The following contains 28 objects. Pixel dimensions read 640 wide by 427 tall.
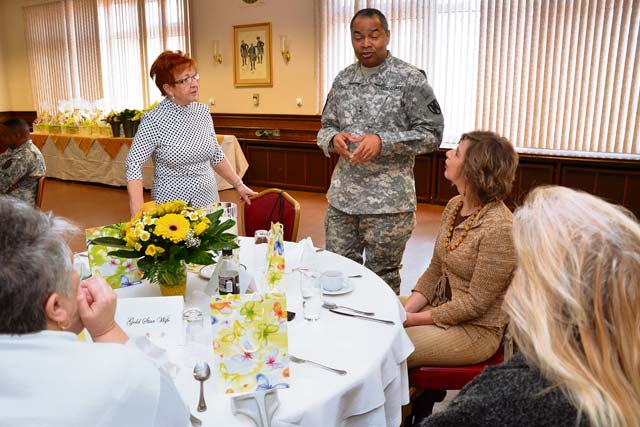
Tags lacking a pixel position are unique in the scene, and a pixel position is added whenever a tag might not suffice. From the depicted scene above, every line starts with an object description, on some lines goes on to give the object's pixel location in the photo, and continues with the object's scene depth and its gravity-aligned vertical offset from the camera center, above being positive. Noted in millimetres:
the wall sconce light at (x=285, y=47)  7688 +763
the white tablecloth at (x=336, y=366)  1196 -678
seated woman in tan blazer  1865 -593
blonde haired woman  787 -350
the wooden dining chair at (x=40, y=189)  4133 -706
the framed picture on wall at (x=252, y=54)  7887 +682
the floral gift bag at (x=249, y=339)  1197 -547
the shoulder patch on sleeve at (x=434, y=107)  2785 -37
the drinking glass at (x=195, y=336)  1396 -639
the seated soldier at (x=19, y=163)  3972 -488
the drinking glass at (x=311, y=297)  1598 -612
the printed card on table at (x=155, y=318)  1430 -594
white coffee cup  1809 -623
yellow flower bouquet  1592 -442
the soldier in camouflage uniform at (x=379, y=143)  2717 -222
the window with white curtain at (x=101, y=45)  8930 +983
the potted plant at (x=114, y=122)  7535 -328
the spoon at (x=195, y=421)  1114 -681
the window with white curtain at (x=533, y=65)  5453 +393
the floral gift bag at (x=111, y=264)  1729 -554
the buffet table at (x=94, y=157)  7418 -873
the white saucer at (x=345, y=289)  1796 -652
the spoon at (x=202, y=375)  1174 -625
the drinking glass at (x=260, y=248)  2053 -587
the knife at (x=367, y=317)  1586 -662
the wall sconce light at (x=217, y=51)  8359 +762
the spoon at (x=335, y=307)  1646 -659
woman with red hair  2682 -212
